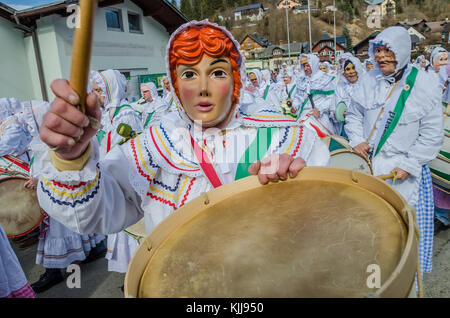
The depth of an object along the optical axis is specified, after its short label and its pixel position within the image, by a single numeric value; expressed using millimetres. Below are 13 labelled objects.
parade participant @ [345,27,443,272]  2871
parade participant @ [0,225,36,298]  2062
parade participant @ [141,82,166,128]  7736
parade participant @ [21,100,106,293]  3779
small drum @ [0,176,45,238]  3352
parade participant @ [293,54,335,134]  7354
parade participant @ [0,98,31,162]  3979
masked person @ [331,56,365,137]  7004
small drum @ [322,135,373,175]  2650
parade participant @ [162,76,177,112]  8337
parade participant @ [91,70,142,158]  4071
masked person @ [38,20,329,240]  1487
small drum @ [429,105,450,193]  3303
